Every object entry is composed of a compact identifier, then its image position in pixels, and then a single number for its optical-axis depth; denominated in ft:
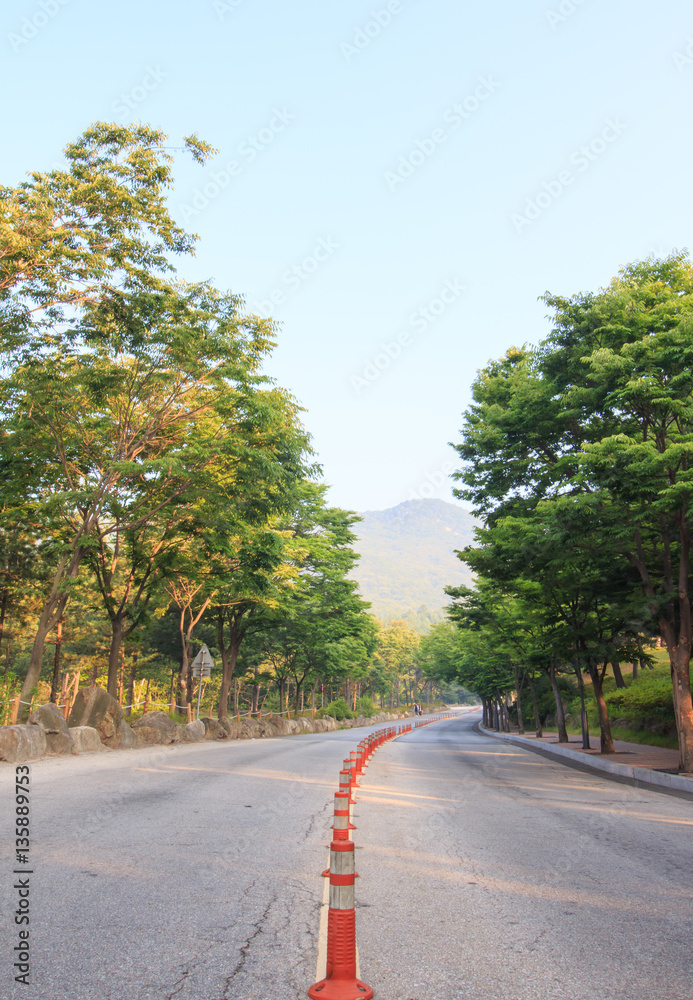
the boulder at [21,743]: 47.01
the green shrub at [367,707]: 253.85
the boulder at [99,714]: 63.31
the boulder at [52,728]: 53.52
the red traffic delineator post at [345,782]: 20.28
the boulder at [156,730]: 71.15
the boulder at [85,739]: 56.29
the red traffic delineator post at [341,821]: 12.36
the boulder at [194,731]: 80.17
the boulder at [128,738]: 65.41
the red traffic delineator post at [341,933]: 11.50
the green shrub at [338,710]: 200.13
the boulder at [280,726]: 118.32
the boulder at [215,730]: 90.58
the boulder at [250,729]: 101.81
